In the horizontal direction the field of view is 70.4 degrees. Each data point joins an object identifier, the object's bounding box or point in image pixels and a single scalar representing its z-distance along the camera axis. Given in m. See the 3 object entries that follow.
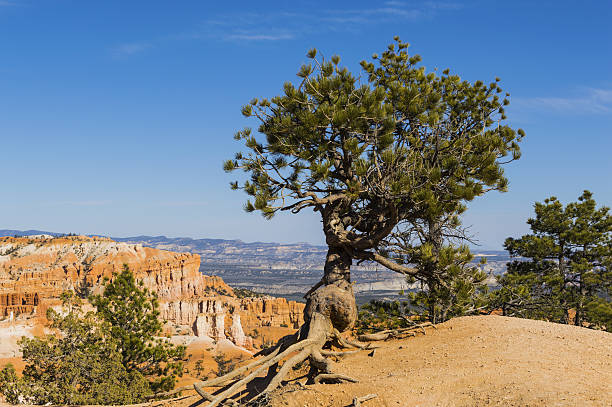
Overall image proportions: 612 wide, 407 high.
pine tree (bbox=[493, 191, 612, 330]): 22.78
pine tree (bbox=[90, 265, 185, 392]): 18.75
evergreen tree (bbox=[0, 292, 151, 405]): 12.27
